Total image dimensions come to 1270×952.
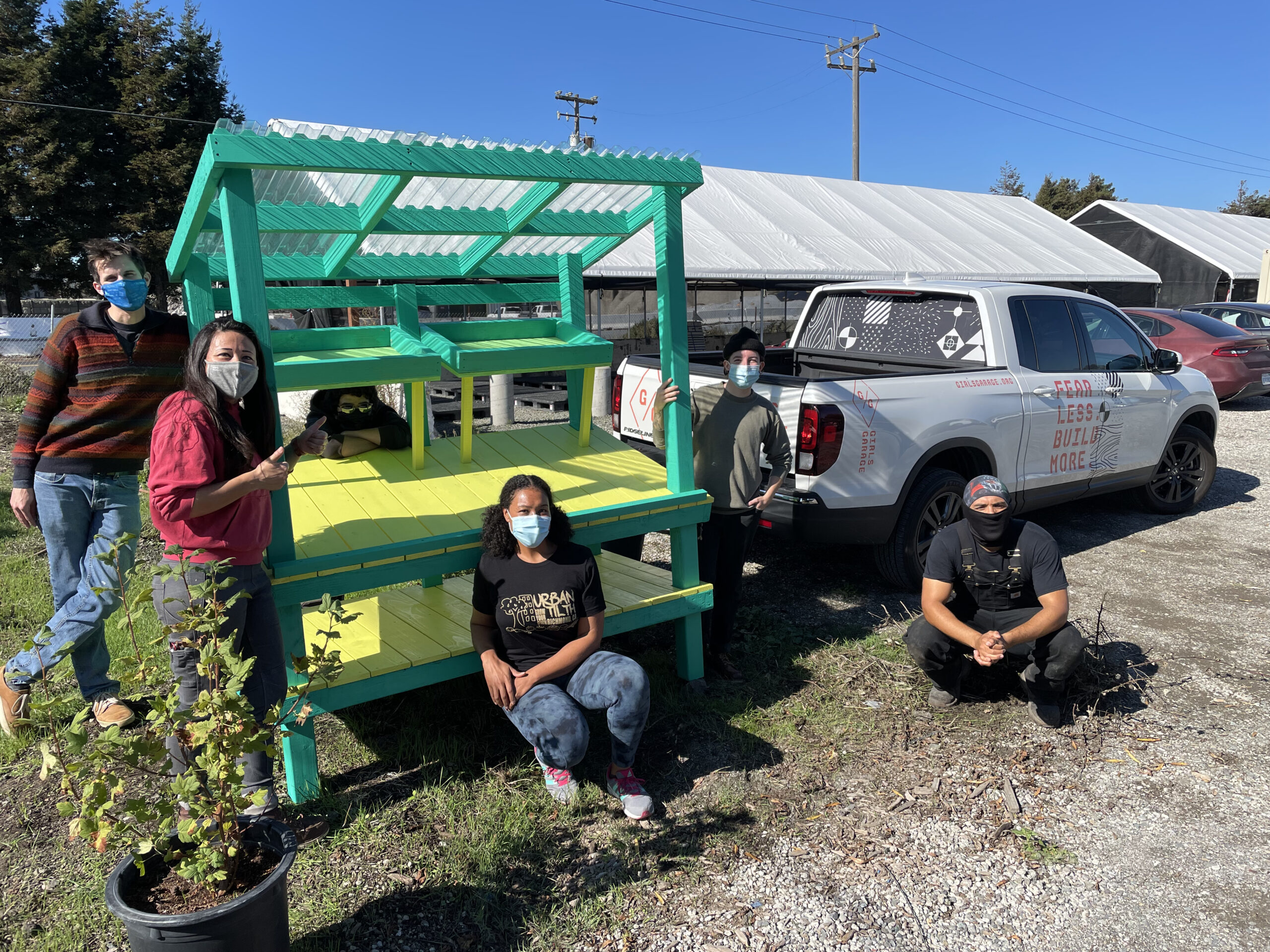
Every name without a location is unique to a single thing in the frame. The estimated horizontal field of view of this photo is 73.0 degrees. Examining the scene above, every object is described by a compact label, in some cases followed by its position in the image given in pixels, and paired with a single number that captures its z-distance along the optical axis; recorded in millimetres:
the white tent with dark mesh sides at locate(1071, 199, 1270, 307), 28250
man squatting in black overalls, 3697
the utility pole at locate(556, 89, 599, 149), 35812
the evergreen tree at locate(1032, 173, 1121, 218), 53688
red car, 13055
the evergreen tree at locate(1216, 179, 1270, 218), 59438
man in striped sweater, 3291
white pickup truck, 4715
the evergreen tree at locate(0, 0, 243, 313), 21031
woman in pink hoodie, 2566
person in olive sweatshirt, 4109
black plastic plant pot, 2004
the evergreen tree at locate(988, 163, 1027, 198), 61188
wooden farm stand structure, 2932
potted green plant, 1990
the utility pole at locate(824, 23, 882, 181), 31141
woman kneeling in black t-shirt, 3127
